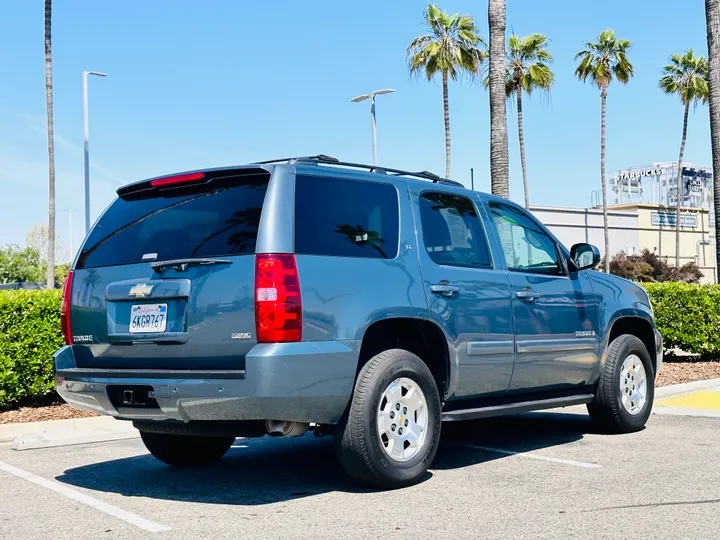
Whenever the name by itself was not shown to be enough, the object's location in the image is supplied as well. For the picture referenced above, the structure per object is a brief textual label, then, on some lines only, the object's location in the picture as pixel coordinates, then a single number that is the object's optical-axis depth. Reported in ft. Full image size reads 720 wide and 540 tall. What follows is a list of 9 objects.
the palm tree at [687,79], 179.11
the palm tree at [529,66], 152.71
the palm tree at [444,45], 133.49
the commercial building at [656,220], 187.32
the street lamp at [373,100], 98.17
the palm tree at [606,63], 159.43
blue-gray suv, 17.73
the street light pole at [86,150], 94.53
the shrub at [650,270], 166.71
